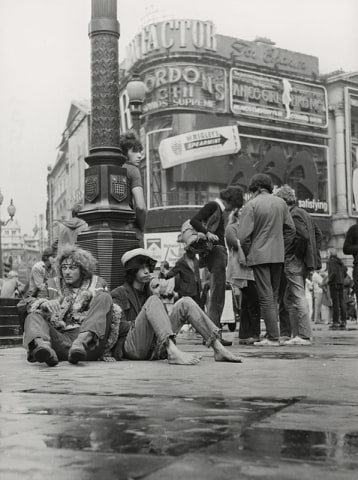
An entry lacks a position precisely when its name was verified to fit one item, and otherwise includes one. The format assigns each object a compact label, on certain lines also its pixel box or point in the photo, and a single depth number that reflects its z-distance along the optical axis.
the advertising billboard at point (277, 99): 50.72
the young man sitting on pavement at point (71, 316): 5.61
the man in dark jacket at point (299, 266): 8.65
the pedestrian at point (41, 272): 10.18
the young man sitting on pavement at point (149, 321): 5.62
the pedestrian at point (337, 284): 15.98
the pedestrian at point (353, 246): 10.69
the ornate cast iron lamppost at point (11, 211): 38.03
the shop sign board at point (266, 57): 51.09
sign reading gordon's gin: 48.31
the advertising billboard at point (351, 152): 55.12
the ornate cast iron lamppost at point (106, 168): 8.34
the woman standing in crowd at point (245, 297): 8.89
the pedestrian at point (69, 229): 9.78
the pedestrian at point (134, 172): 8.69
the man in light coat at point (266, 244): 8.11
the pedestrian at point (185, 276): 11.34
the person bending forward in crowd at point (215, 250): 8.53
